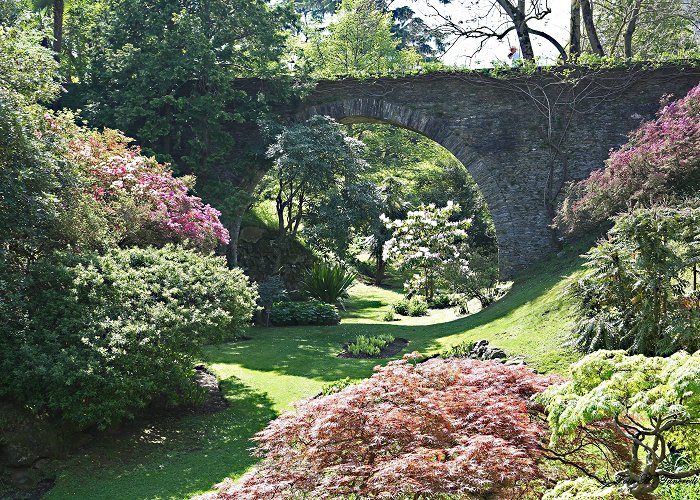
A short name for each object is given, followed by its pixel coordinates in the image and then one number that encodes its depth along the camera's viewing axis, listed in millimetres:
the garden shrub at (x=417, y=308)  15914
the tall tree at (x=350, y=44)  25594
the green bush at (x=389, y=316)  14992
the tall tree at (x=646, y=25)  18047
